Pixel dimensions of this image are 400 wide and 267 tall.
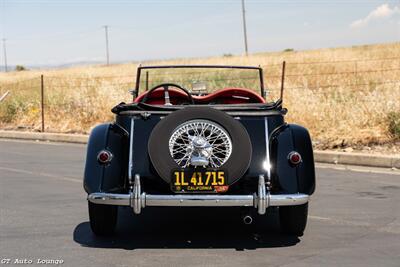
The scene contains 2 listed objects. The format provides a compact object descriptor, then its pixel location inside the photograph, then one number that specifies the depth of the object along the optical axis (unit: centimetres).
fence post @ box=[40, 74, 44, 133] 1647
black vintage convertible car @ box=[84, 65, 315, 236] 497
